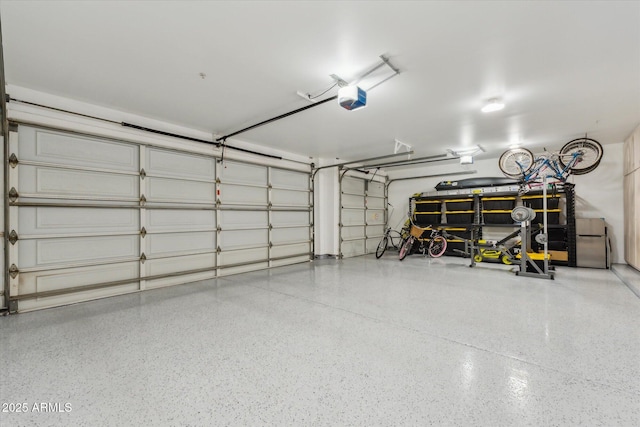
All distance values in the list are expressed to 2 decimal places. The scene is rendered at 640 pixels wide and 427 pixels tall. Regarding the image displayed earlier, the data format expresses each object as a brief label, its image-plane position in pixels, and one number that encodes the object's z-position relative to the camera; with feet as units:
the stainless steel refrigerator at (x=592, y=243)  17.74
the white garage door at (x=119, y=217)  10.46
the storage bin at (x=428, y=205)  25.34
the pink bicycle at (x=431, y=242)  22.25
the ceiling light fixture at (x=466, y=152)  18.67
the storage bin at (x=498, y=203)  21.63
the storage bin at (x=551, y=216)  19.54
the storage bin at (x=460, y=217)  23.53
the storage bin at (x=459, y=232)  23.75
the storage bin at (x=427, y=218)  25.43
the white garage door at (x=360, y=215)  24.57
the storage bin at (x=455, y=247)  23.72
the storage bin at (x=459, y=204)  23.53
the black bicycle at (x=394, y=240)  24.94
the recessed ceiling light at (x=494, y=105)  11.82
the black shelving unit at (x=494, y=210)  18.92
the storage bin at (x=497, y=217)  21.70
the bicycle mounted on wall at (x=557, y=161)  15.80
